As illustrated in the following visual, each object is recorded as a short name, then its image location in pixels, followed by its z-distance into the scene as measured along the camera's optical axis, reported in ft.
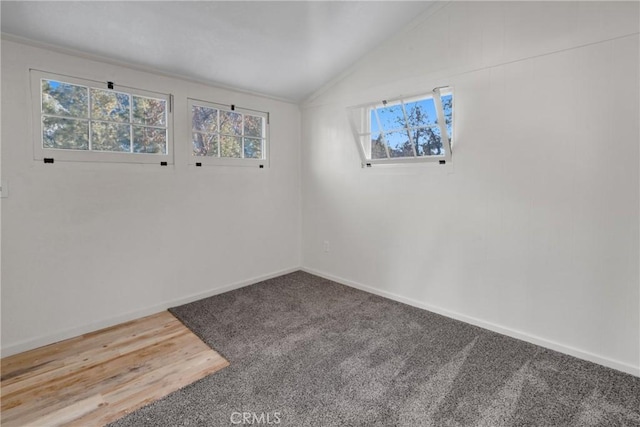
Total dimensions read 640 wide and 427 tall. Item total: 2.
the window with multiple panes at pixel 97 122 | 7.30
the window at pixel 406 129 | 8.49
